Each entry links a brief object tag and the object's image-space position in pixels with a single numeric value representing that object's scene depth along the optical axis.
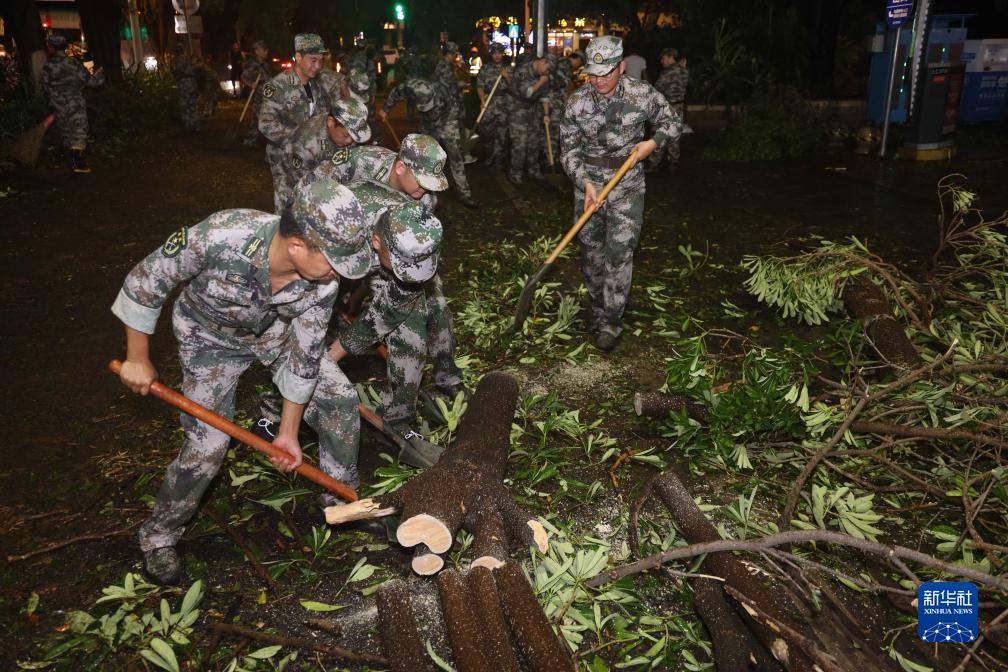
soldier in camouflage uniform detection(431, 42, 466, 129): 11.88
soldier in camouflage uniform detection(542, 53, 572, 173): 12.72
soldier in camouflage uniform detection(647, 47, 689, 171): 13.70
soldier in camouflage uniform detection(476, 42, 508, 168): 14.45
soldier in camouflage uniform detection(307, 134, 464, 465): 4.43
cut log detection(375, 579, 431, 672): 2.95
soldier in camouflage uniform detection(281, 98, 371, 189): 4.93
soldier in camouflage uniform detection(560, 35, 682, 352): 5.89
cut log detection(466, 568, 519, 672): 2.86
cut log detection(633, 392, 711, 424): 4.80
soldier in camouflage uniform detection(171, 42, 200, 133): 18.62
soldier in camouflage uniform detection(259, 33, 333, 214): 7.23
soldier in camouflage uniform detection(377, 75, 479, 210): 10.38
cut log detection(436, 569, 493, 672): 2.86
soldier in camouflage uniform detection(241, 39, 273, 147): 17.25
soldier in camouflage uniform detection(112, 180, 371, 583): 2.98
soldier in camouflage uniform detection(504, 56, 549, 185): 12.09
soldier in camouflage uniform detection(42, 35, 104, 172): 13.26
